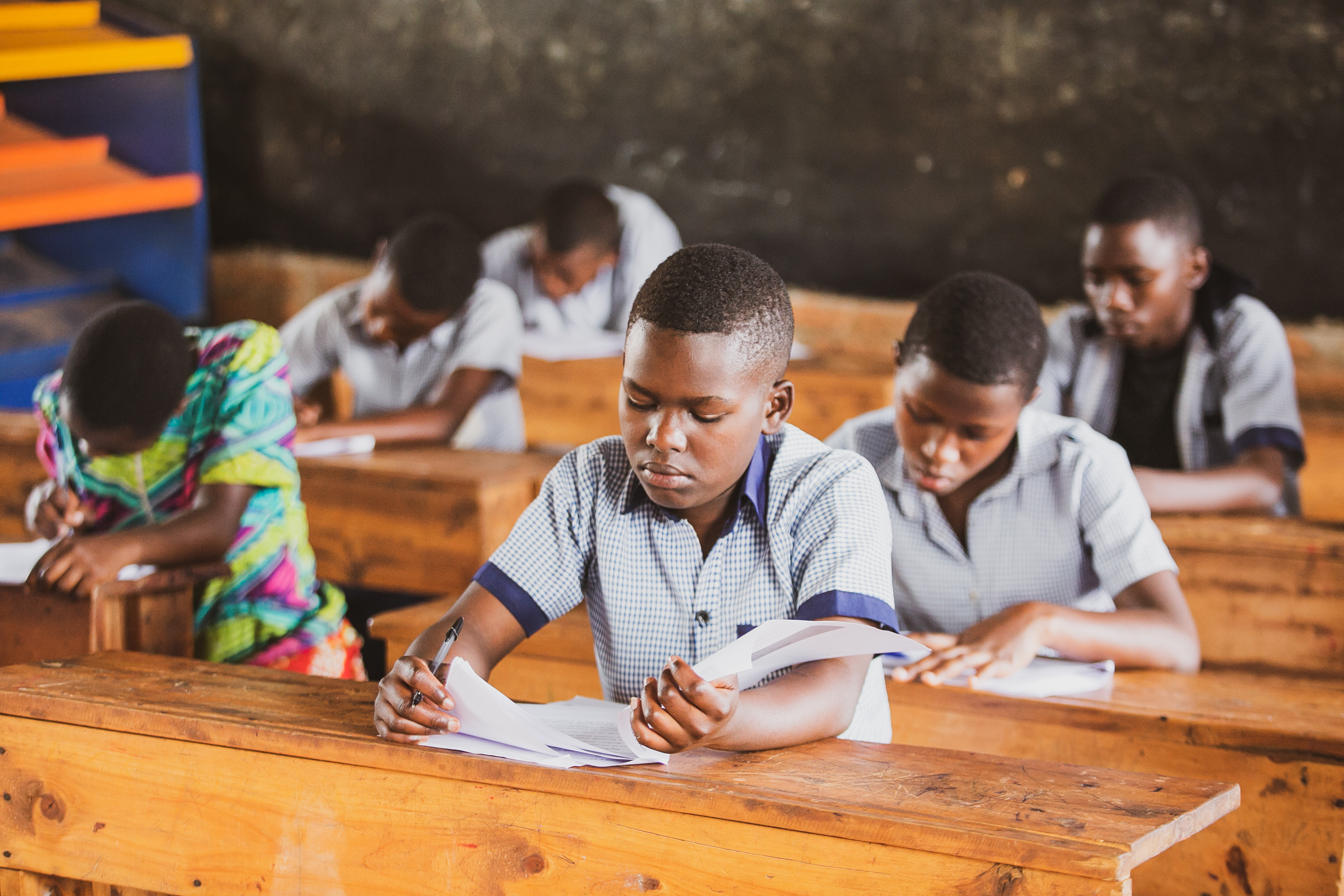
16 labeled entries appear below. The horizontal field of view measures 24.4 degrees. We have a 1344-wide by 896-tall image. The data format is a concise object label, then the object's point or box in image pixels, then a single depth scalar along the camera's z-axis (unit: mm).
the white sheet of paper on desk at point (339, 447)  3879
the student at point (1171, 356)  3553
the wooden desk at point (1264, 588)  3158
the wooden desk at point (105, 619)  2831
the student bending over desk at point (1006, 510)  2839
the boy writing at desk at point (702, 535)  2447
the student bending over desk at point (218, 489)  2948
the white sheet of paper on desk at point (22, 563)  2895
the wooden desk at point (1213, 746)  2693
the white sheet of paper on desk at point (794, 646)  2323
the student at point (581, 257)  5446
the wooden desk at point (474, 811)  2265
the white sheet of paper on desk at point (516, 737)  2364
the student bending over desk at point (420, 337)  4291
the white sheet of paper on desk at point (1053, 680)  2769
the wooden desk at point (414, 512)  3563
